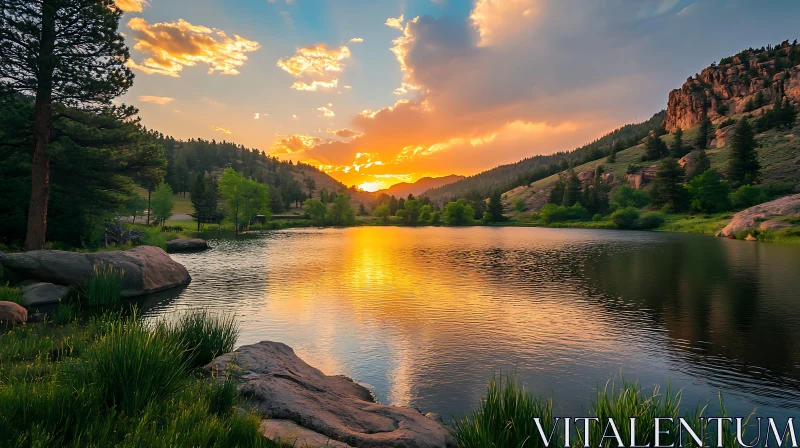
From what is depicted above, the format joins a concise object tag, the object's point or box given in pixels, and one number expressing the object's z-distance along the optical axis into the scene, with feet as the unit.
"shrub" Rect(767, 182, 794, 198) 327.06
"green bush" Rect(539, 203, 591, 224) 468.34
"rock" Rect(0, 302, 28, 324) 49.42
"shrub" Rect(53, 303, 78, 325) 52.68
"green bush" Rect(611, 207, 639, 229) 359.05
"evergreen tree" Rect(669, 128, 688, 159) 510.99
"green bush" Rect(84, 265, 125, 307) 65.67
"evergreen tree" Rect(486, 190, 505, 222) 518.78
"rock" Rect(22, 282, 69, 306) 64.34
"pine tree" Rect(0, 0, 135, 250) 77.71
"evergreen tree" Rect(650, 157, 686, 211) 376.89
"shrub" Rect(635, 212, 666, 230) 346.13
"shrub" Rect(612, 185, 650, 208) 438.40
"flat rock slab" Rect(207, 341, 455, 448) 25.40
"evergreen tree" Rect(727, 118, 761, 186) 369.30
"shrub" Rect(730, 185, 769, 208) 320.50
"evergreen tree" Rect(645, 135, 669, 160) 544.74
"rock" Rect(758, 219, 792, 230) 216.33
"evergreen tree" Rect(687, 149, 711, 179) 405.80
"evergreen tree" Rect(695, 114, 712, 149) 533.55
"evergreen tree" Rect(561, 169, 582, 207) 510.17
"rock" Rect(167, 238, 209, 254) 170.50
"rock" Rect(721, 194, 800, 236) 229.66
